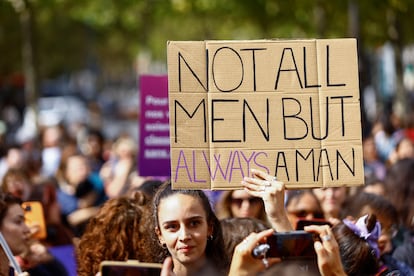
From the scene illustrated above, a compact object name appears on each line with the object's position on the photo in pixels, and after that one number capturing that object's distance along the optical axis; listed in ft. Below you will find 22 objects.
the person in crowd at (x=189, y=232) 25.94
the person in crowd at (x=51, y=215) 41.98
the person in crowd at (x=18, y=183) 46.99
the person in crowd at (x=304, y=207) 39.92
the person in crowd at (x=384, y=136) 85.26
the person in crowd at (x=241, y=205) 41.68
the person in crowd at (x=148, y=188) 34.78
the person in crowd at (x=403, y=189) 43.77
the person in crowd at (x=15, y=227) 31.08
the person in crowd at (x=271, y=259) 22.25
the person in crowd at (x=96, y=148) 88.92
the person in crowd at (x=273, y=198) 25.36
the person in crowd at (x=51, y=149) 86.56
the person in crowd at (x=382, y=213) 34.44
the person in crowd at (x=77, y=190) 52.26
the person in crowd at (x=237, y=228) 30.73
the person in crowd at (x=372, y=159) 63.68
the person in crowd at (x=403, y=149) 61.93
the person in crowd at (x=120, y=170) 60.88
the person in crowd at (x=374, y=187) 43.82
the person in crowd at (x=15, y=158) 65.28
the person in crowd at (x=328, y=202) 42.10
